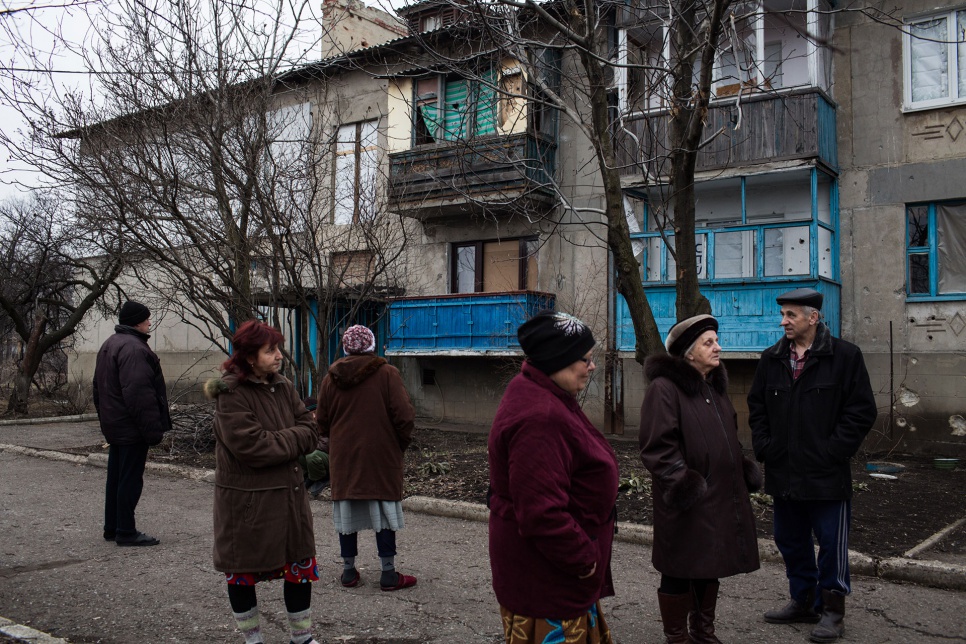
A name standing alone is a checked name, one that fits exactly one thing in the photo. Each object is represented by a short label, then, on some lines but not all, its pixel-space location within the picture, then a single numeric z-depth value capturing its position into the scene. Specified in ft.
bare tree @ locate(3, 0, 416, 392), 35.22
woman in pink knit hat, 17.90
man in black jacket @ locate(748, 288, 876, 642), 15.08
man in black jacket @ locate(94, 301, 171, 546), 22.15
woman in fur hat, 12.81
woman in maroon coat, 9.27
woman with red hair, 12.91
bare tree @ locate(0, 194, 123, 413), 59.47
